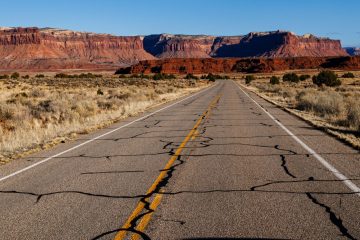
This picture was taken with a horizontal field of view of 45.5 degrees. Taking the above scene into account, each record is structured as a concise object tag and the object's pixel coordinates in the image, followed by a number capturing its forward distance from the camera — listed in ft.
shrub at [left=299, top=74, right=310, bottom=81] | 286.66
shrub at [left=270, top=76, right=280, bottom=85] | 251.21
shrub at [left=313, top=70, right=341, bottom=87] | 192.54
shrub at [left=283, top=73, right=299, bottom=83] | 266.69
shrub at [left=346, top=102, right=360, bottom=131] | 50.94
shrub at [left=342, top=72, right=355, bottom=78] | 297.29
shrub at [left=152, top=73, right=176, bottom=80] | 340.31
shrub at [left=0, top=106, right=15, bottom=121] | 62.65
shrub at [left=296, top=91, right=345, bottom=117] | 71.51
